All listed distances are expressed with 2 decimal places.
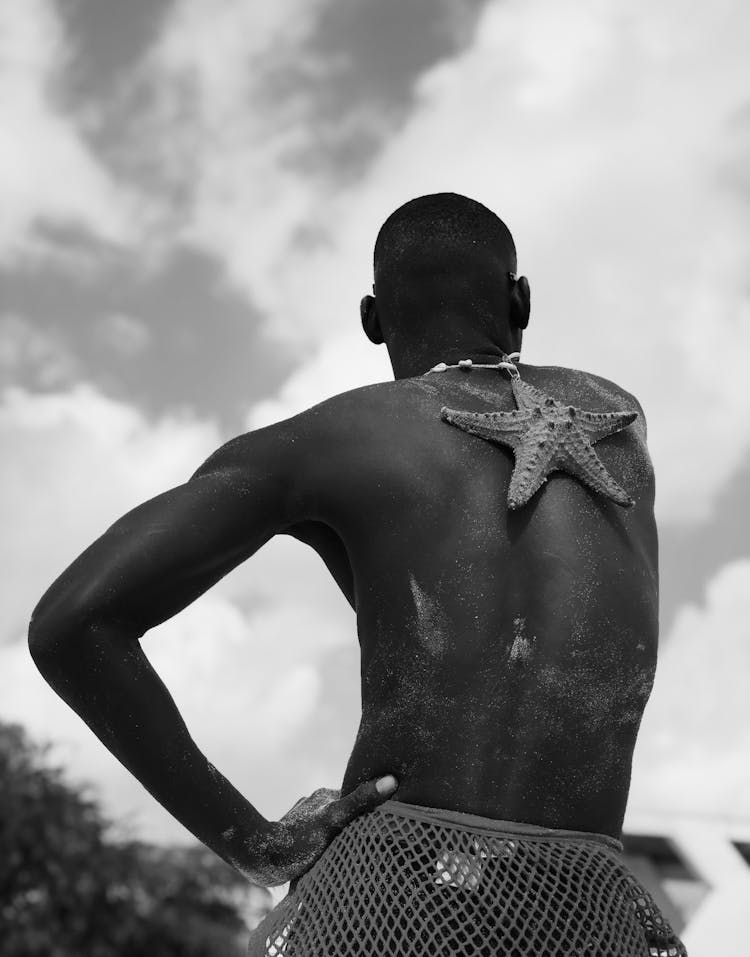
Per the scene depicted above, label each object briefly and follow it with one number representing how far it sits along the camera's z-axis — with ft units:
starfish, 9.68
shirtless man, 9.02
